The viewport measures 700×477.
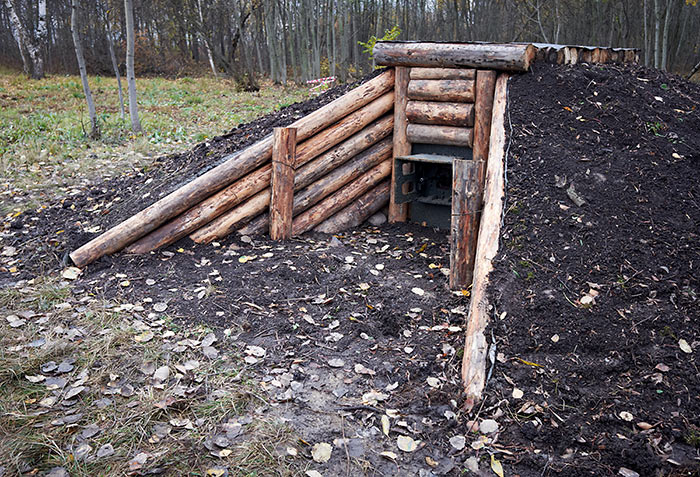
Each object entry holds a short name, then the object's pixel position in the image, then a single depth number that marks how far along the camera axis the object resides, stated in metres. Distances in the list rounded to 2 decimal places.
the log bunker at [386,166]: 4.55
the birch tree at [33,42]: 17.55
